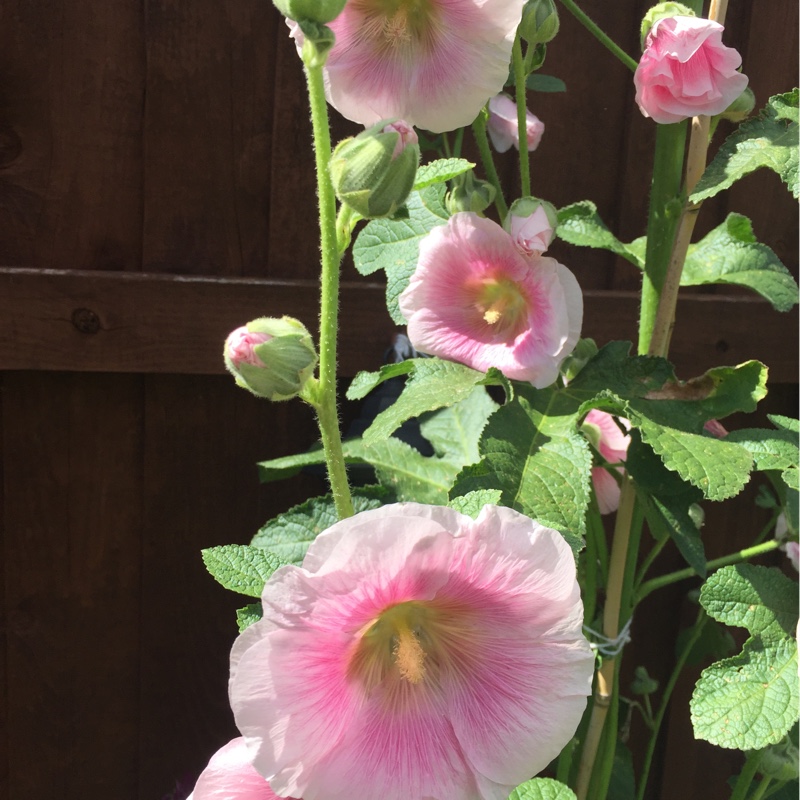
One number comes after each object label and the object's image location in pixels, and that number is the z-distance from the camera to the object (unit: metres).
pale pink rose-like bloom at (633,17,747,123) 0.65
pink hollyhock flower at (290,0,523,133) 0.58
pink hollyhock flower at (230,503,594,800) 0.41
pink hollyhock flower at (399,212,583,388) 0.69
